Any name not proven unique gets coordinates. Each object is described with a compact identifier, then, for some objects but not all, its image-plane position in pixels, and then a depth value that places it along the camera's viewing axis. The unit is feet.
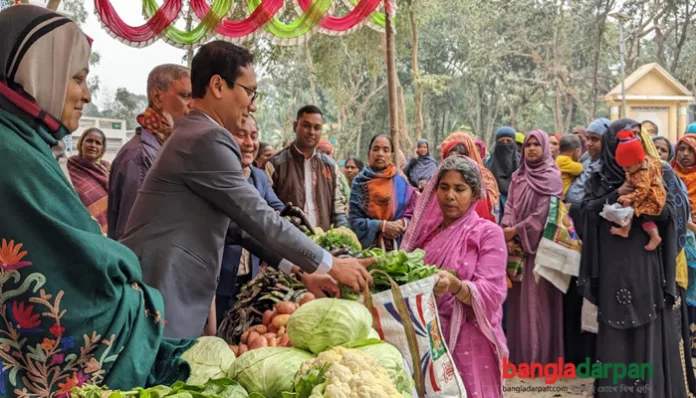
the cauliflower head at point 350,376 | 5.29
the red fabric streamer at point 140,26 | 20.31
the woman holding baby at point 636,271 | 15.16
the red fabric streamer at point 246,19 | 20.29
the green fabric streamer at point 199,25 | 20.66
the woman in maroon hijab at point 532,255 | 20.11
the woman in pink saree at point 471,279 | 10.54
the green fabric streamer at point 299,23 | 20.58
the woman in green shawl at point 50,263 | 4.99
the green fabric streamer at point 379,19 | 21.87
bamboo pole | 21.16
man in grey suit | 7.68
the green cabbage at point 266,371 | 6.14
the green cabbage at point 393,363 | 6.64
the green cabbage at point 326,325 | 6.79
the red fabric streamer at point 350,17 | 20.59
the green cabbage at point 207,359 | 6.31
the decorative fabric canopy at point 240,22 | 20.51
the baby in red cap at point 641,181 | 14.94
